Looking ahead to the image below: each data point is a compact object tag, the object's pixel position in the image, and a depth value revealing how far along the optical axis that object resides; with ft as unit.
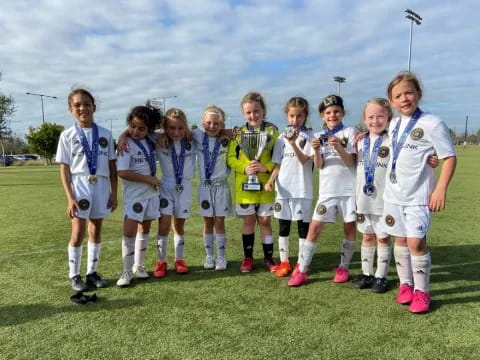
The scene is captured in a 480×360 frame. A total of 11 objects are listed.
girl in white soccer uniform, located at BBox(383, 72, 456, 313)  10.47
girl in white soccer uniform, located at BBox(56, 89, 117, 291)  12.57
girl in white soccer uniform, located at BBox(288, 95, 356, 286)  12.98
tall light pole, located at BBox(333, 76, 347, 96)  165.11
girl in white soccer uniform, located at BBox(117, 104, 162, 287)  13.20
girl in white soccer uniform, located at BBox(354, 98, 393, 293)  12.19
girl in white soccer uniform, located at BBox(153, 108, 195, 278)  14.10
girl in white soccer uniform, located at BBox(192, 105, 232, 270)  14.57
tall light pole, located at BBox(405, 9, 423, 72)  121.21
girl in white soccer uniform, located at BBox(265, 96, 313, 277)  13.70
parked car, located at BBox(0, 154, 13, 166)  164.55
